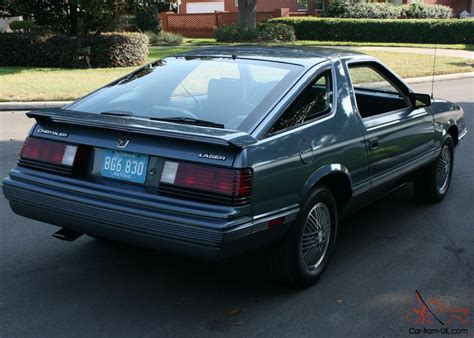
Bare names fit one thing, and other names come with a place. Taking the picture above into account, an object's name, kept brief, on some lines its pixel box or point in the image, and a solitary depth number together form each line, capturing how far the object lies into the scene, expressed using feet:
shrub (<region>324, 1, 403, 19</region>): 117.39
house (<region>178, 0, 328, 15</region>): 139.33
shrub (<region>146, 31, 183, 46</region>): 102.17
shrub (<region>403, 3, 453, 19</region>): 124.06
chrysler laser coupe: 11.86
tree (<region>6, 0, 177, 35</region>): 61.57
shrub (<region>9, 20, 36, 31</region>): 99.20
